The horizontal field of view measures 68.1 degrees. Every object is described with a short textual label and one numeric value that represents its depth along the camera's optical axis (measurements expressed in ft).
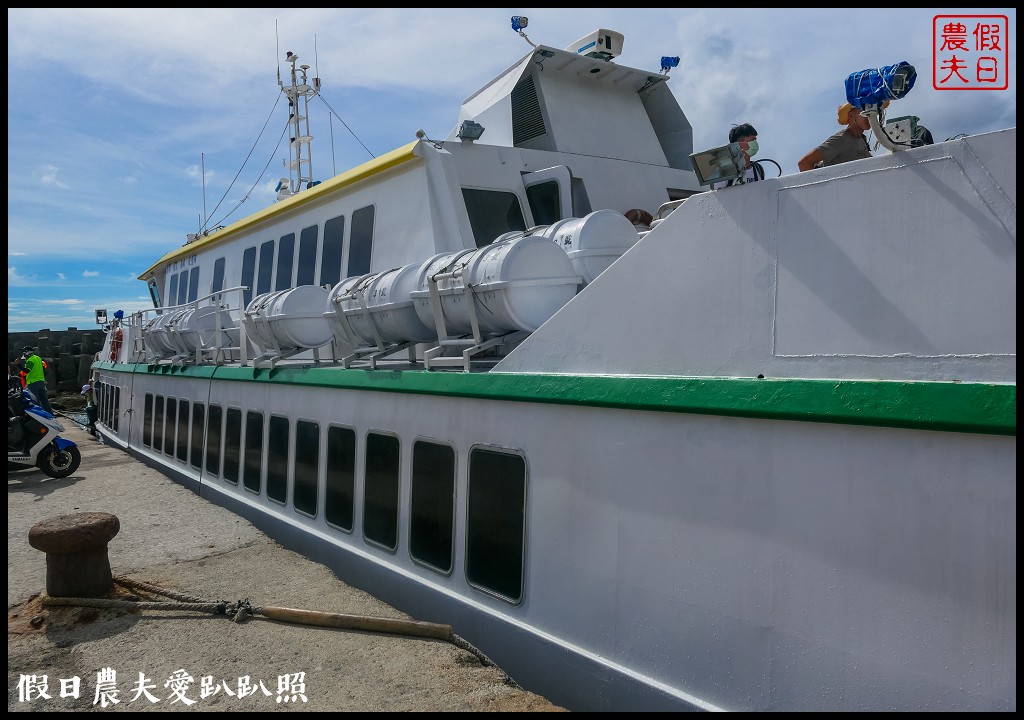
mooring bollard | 17.87
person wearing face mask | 12.26
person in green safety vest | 50.78
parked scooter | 40.50
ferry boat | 9.25
